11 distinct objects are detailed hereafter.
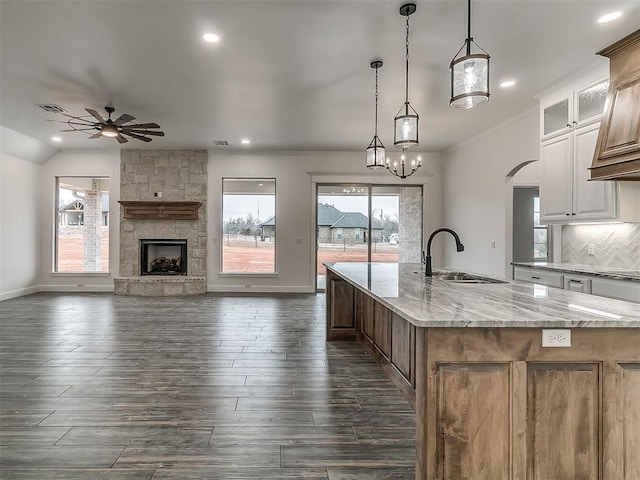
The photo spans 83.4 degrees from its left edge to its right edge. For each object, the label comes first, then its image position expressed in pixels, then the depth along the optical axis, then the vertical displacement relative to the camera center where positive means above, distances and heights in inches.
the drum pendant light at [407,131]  119.1 +36.9
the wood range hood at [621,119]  118.5 +42.5
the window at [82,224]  309.4 +13.7
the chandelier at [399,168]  299.6 +61.1
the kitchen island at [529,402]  59.2 -26.5
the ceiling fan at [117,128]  189.1 +61.0
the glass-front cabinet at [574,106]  144.6 +60.2
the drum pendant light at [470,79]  81.8 +37.6
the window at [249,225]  312.5 +13.7
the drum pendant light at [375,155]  158.2 +38.0
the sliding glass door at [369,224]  314.5 +15.0
